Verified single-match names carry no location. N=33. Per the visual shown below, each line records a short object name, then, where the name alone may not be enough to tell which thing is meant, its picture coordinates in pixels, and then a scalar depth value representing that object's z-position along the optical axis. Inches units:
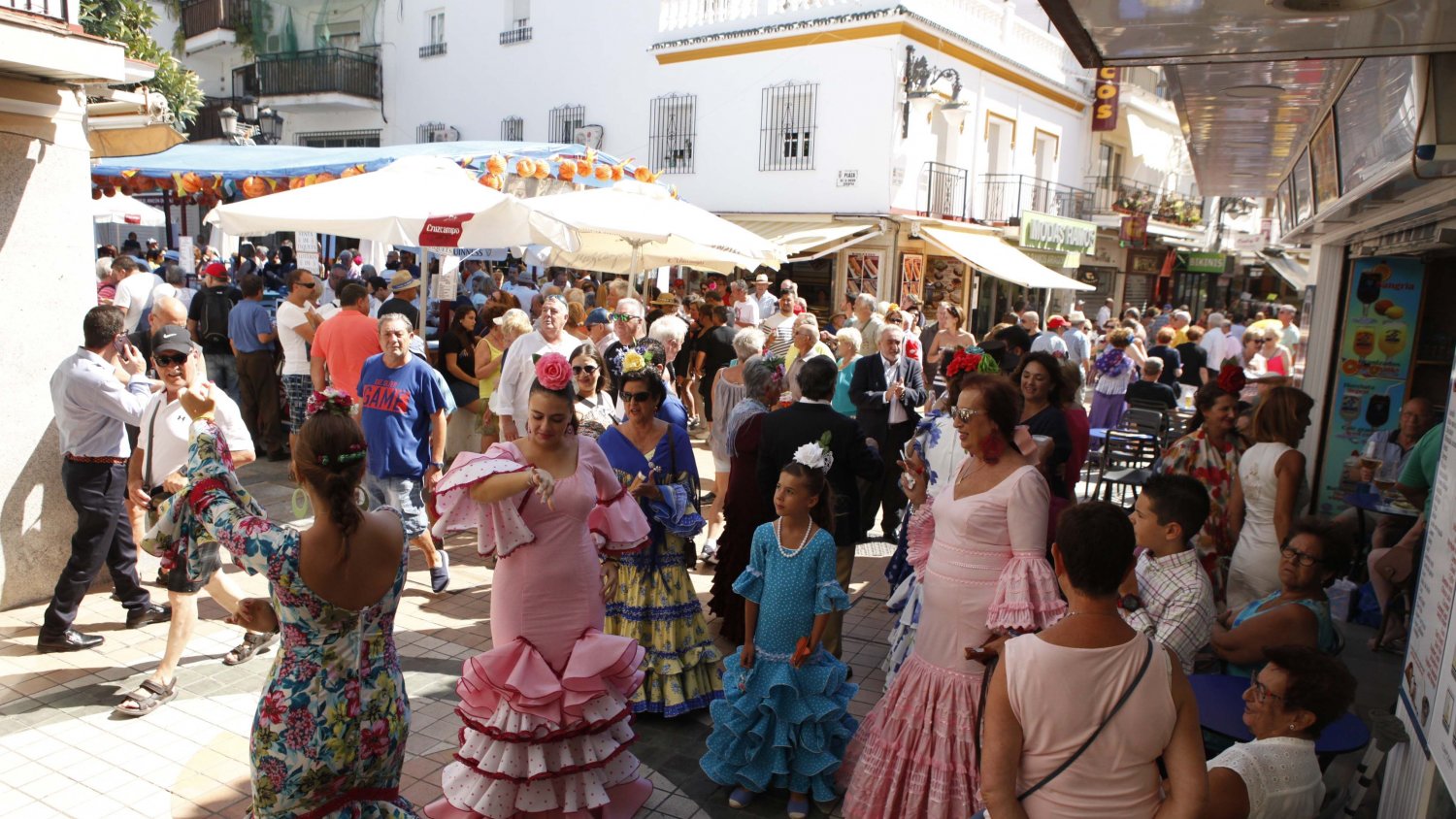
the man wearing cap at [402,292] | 334.0
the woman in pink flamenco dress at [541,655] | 134.0
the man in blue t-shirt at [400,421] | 226.8
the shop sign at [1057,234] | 827.4
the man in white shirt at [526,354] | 266.7
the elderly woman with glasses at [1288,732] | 101.6
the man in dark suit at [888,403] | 289.6
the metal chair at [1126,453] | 352.2
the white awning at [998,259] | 712.4
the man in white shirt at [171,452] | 167.0
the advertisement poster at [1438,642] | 105.4
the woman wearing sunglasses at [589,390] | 191.5
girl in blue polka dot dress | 149.9
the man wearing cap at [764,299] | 552.7
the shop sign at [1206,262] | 1243.2
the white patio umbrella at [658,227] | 289.7
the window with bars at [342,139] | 1015.0
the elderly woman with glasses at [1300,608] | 140.1
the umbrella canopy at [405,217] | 281.9
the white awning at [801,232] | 662.5
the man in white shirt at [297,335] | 318.3
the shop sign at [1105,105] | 927.7
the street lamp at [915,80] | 684.7
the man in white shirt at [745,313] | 486.0
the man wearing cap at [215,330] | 371.6
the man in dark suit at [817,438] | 186.5
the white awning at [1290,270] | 605.4
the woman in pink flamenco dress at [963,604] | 128.7
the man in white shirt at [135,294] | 382.3
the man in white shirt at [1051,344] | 429.7
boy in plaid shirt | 135.6
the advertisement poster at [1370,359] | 317.4
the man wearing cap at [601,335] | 306.2
